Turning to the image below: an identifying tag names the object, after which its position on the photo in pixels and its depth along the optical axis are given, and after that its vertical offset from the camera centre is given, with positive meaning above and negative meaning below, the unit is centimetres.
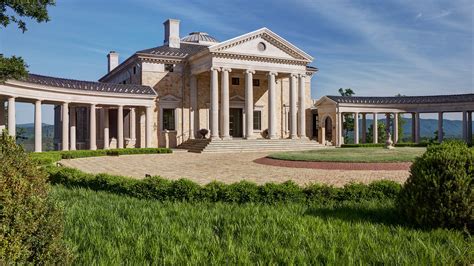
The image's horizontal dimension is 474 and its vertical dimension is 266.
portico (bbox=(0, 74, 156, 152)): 2686 +289
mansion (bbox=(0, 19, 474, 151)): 3447 +334
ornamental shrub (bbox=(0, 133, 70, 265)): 408 -98
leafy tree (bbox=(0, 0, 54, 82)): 1676 +545
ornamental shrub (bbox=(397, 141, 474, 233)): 690 -113
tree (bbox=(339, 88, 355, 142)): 5442 +112
